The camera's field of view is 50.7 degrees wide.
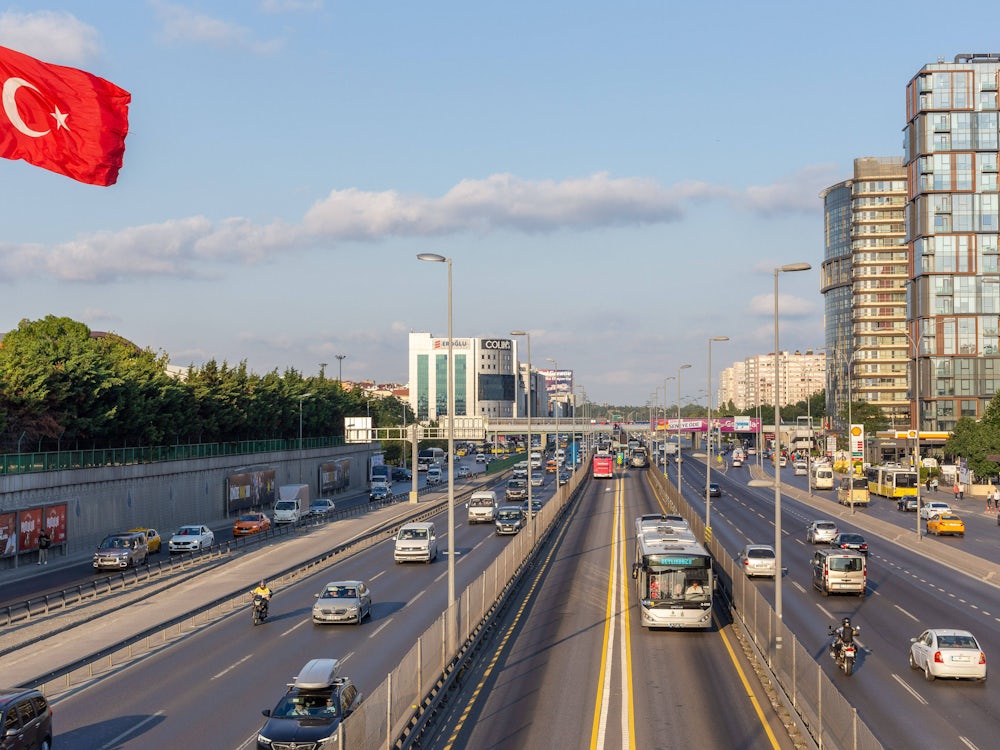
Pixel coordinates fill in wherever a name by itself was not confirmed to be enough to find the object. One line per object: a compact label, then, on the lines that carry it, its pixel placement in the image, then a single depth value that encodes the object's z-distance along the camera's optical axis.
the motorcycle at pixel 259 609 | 37.66
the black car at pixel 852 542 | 59.02
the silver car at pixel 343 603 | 37.06
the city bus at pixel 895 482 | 101.25
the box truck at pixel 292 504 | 81.38
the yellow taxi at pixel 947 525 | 70.00
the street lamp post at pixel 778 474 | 31.20
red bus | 131.62
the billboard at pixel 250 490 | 87.56
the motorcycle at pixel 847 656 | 29.50
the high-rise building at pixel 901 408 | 196.25
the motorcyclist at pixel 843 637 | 29.67
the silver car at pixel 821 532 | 65.31
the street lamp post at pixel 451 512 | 28.73
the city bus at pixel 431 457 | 172.27
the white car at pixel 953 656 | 28.73
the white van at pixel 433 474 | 128.70
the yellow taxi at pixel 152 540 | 62.03
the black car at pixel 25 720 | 19.88
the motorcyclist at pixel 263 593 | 37.94
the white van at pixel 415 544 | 55.78
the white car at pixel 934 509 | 74.64
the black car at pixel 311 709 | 20.64
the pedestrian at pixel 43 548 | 55.72
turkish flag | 18.03
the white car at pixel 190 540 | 61.59
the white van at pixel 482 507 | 79.44
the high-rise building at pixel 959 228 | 138.62
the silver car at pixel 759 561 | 51.16
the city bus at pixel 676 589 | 35.59
